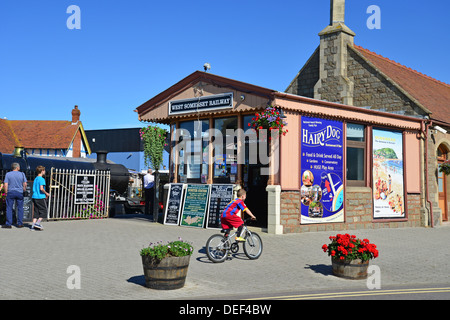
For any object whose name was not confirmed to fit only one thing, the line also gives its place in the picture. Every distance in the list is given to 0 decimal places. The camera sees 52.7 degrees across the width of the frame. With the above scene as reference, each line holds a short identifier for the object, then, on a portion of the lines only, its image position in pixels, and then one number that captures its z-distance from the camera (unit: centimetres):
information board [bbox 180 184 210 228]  1395
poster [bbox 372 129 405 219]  1559
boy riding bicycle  920
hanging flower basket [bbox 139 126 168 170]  1563
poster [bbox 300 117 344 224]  1348
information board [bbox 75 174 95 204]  1605
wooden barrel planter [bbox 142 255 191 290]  670
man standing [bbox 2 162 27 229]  1288
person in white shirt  1877
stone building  1745
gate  1566
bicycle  902
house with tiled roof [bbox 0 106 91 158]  4372
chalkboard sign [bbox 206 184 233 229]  1350
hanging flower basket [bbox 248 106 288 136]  1245
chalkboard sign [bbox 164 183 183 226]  1462
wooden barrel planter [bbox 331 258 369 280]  793
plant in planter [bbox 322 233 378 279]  793
